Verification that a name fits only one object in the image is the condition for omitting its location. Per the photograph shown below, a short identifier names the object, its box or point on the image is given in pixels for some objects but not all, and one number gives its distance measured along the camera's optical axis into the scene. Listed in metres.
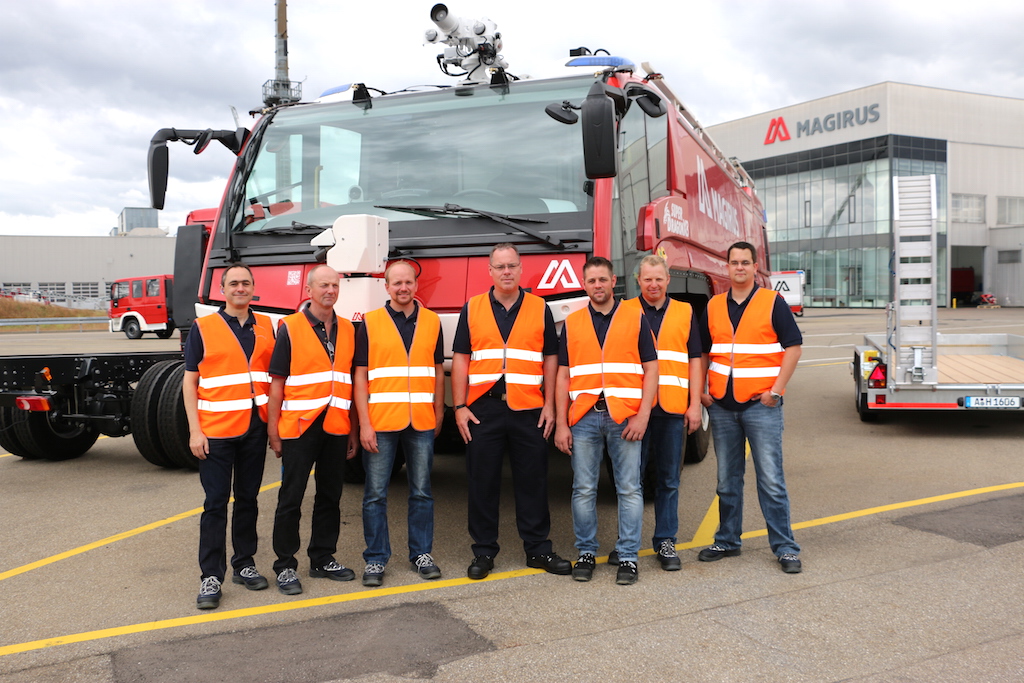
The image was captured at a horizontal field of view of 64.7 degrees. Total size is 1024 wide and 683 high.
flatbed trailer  8.17
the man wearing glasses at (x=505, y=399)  4.41
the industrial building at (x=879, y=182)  50.00
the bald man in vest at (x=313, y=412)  4.16
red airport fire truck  4.84
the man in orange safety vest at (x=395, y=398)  4.34
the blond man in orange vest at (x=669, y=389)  4.52
